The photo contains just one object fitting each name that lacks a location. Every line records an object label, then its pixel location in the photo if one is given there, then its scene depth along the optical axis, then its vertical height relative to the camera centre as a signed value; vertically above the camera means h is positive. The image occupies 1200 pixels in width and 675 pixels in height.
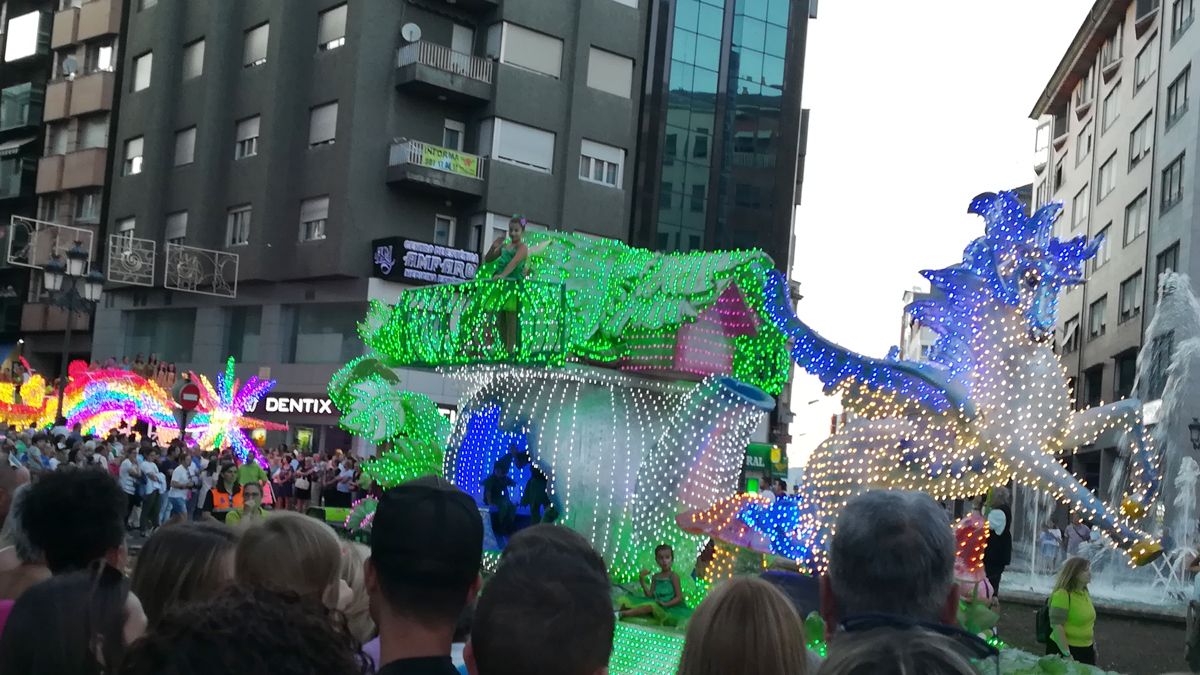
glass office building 48.97 +10.42
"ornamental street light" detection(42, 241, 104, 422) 22.44 +1.20
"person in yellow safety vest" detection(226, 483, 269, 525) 13.34 -1.44
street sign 20.39 -0.51
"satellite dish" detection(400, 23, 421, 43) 34.88 +8.96
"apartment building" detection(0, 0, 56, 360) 48.38 +7.92
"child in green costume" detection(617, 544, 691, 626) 11.65 -1.74
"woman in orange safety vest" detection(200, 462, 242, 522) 21.34 -2.03
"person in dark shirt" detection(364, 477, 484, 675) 3.25 -0.46
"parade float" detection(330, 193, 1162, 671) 10.12 +0.14
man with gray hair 3.41 -0.35
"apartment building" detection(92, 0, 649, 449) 34.88 +6.09
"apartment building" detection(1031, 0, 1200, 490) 36.72 +8.39
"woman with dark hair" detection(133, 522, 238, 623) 4.00 -0.61
